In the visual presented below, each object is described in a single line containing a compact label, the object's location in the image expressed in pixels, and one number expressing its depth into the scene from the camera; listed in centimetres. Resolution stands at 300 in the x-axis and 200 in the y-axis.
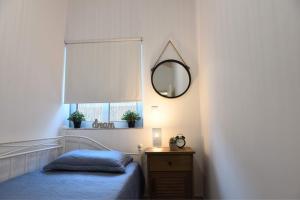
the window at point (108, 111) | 288
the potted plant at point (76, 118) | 280
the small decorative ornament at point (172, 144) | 238
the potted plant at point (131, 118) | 274
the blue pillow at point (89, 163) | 202
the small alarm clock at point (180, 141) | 247
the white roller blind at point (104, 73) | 279
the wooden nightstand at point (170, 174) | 223
